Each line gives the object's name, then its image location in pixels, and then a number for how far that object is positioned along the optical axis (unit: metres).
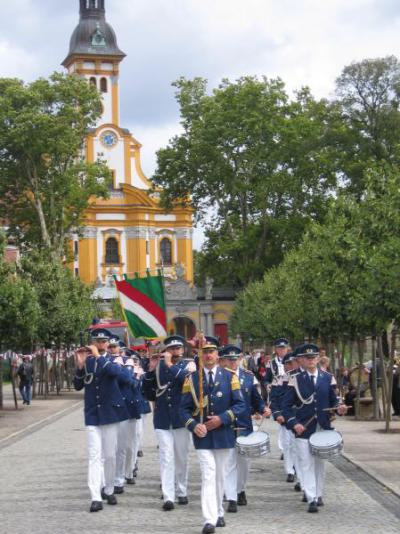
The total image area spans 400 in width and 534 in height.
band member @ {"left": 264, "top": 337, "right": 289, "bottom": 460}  21.28
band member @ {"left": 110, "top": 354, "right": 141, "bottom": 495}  15.70
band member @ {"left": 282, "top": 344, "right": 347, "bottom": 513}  13.87
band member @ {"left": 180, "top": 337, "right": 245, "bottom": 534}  12.61
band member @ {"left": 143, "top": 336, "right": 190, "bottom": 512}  14.53
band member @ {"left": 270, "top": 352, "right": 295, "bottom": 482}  17.02
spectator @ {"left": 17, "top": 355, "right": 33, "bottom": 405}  41.47
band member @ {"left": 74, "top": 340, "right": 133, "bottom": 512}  14.49
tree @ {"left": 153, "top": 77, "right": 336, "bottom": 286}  65.50
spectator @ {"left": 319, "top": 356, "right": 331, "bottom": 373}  18.43
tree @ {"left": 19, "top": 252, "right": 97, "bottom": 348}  47.50
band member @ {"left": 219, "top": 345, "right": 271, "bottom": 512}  13.62
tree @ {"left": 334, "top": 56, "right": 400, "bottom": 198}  56.72
